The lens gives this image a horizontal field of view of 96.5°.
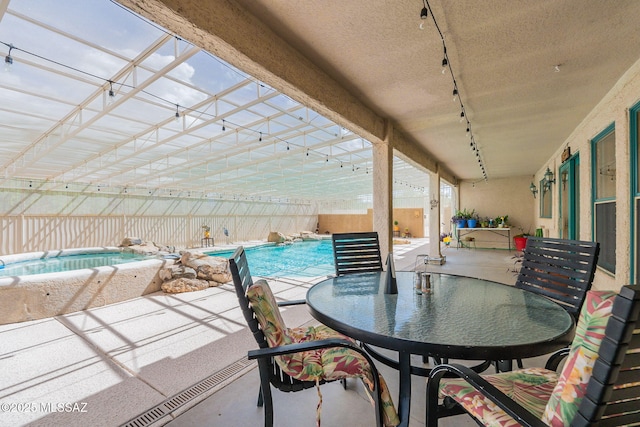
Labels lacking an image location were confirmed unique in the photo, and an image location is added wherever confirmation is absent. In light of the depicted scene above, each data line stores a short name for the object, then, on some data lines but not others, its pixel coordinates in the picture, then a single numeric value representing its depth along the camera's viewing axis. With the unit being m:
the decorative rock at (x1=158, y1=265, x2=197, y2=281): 4.52
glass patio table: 1.09
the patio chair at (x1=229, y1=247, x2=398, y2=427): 1.21
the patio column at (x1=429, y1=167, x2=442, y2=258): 7.12
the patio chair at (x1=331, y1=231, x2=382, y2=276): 2.70
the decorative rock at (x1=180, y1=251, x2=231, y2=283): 4.99
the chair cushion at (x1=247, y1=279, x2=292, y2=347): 1.28
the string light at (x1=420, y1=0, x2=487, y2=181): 1.87
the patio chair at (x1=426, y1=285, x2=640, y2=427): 0.62
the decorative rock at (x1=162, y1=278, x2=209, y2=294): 4.36
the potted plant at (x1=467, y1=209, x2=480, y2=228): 9.20
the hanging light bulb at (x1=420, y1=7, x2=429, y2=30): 1.76
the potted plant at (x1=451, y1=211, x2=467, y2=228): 9.45
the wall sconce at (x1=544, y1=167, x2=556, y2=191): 6.42
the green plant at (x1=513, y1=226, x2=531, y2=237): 9.42
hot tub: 3.14
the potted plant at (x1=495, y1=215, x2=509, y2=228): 9.25
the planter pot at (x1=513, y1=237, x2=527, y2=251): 7.42
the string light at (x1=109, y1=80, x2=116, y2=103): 4.62
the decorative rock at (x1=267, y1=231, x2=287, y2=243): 15.38
